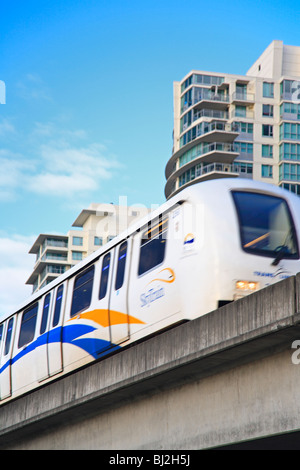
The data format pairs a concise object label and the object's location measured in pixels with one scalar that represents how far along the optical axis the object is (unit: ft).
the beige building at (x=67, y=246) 382.83
